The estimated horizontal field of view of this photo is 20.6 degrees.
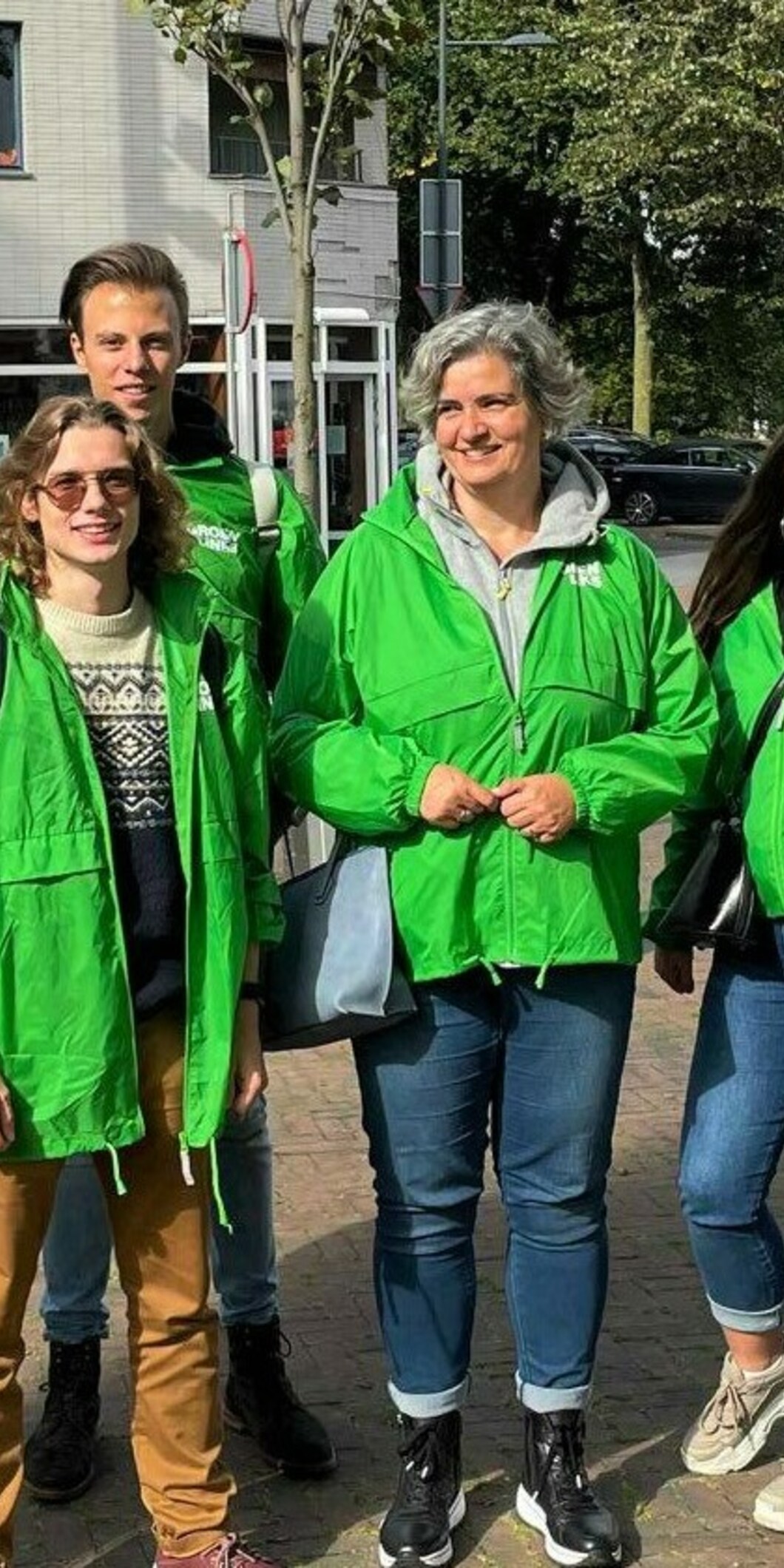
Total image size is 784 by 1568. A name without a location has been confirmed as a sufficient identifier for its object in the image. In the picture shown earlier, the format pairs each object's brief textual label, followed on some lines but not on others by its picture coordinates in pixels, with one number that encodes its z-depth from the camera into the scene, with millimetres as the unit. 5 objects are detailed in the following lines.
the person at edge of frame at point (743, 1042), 3793
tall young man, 3771
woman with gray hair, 3500
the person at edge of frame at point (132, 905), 3166
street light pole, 19109
